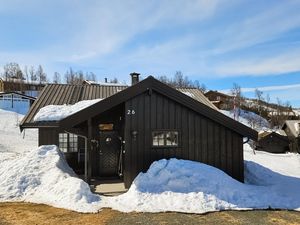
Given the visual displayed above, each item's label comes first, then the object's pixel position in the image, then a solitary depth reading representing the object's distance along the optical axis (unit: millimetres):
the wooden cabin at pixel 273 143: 27672
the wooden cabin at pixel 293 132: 27061
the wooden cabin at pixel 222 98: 45174
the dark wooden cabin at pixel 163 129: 7649
